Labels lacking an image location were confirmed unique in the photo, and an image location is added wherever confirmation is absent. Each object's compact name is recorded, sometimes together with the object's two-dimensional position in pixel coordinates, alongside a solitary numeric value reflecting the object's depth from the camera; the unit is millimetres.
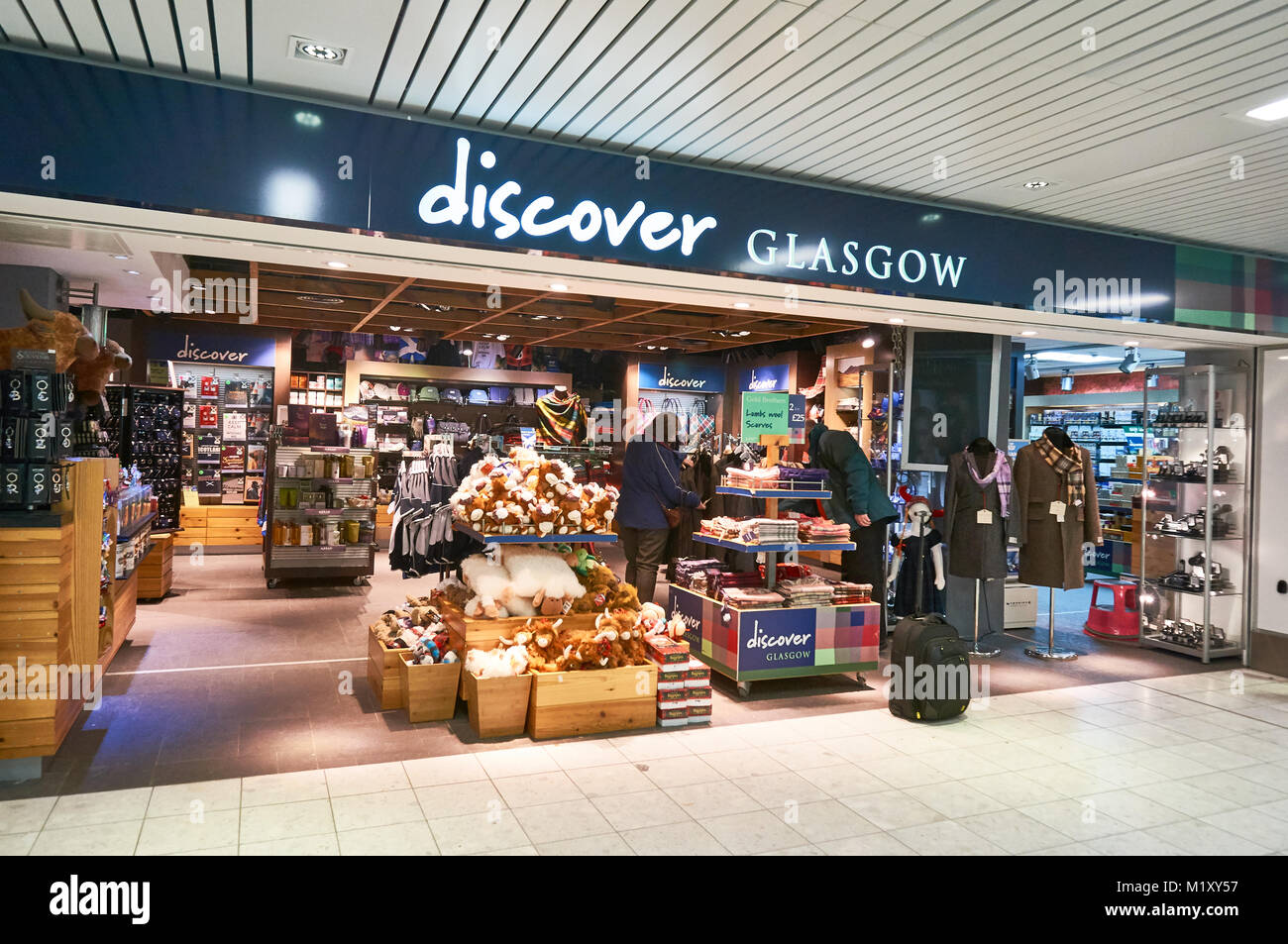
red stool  7883
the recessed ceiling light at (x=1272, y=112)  3918
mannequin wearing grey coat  7145
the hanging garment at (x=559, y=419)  12820
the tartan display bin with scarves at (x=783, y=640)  5723
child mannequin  7320
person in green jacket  6770
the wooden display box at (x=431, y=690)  4961
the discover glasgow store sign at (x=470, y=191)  3646
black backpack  5332
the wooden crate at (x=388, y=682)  5219
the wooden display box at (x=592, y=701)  4777
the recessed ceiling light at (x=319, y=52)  3486
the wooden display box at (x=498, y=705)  4723
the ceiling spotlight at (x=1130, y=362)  11670
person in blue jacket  7117
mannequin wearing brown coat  7254
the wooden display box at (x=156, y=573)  8141
